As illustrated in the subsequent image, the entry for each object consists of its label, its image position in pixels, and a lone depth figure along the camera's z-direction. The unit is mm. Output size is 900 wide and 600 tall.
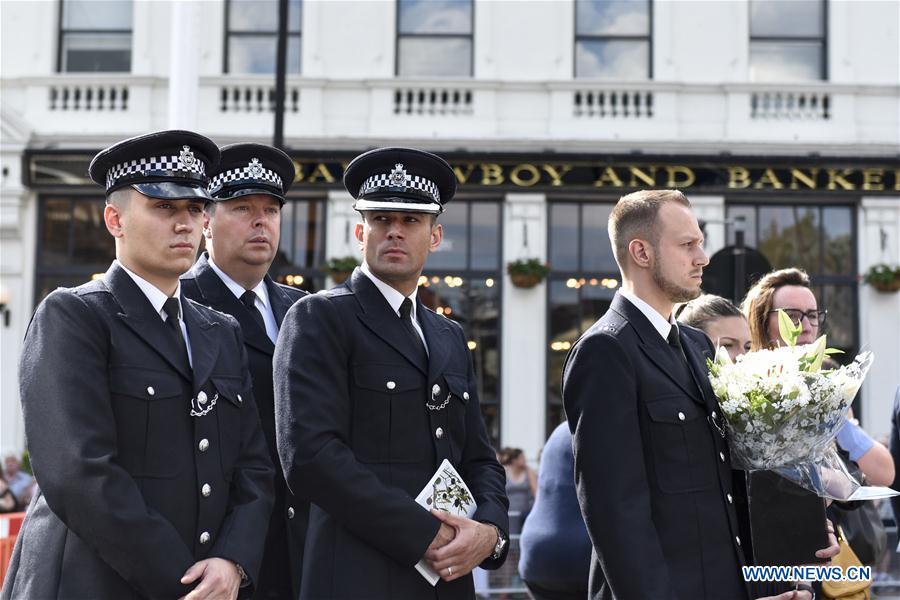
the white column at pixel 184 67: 10109
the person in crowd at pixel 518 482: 12227
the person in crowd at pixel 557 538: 4598
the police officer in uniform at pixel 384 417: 3551
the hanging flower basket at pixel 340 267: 15852
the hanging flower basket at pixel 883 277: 15805
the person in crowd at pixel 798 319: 4805
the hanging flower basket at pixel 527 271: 15914
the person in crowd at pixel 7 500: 11750
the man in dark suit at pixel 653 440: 3461
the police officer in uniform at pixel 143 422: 3064
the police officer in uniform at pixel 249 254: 4316
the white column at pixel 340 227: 16328
